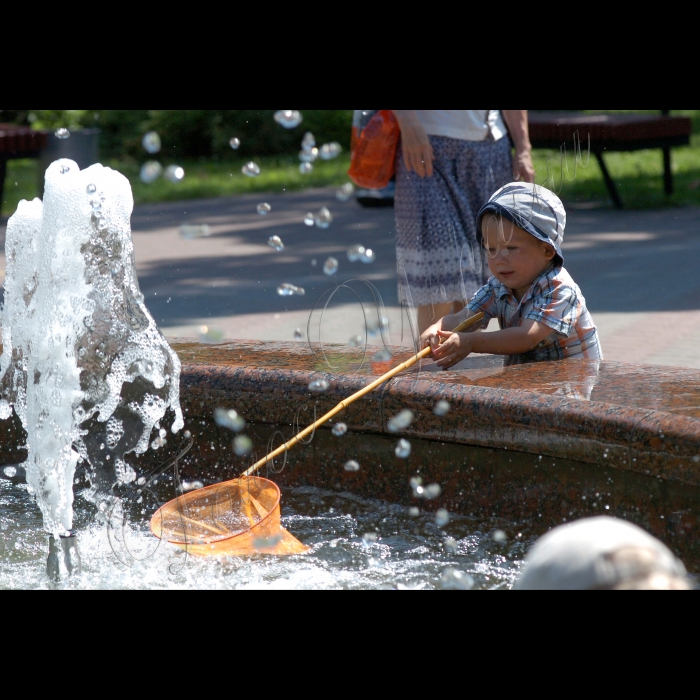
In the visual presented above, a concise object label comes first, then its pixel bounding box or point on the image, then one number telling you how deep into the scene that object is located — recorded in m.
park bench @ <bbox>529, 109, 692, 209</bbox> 20.61
